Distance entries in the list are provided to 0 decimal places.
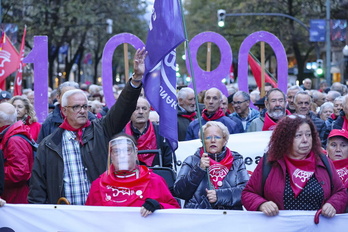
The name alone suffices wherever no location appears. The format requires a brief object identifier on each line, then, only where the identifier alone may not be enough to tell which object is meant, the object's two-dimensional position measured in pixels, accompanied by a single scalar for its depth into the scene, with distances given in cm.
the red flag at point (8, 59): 1383
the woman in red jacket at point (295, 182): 502
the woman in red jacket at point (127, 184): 520
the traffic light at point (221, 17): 3056
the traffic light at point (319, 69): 3247
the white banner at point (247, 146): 832
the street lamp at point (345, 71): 5575
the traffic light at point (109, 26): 3273
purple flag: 611
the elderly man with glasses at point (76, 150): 573
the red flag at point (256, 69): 1504
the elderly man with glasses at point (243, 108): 1036
